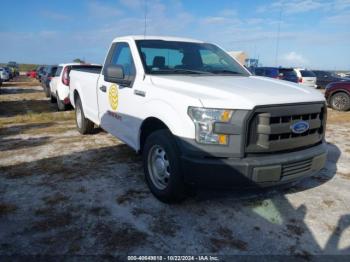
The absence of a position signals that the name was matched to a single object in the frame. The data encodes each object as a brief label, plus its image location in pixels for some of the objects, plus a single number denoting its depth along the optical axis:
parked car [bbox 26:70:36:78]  44.34
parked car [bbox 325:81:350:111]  12.98
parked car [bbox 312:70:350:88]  24.37
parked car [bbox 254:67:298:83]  20.66
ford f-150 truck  3.35
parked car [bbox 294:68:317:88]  21.47
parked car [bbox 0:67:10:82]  30.27
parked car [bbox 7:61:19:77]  41.91
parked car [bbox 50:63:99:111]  11.20
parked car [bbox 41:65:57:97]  15.10
